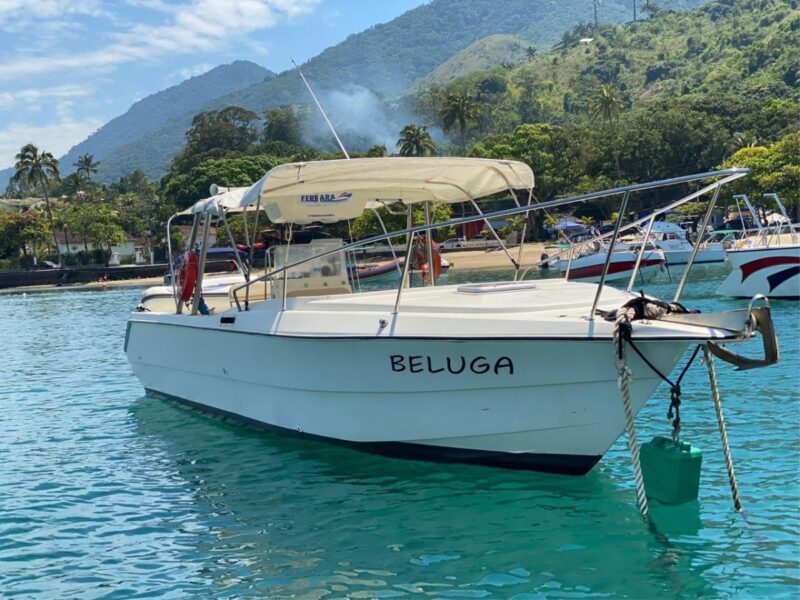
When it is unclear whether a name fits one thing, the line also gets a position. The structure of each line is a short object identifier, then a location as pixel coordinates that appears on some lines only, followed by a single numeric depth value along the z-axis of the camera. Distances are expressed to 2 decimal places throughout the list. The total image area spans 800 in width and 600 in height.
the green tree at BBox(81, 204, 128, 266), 86.81
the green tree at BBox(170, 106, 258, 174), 125.75
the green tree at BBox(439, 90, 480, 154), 93.44
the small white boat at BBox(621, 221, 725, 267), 44.31
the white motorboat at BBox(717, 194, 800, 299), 24.05
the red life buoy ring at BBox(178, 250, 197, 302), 12.07
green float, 7.17
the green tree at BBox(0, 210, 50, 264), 86.12
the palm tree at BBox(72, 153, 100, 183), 152.88
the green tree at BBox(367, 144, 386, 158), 73.56
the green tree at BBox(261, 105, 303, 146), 146.50
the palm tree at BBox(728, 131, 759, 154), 71.91
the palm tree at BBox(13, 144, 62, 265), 87.31
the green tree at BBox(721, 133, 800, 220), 54.75
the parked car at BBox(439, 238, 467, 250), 71.31
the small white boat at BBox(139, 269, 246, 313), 13.87
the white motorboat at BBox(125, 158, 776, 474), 7.53
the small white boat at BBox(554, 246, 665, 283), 36.31
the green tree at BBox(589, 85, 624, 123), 92.31
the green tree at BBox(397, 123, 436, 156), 84.56
